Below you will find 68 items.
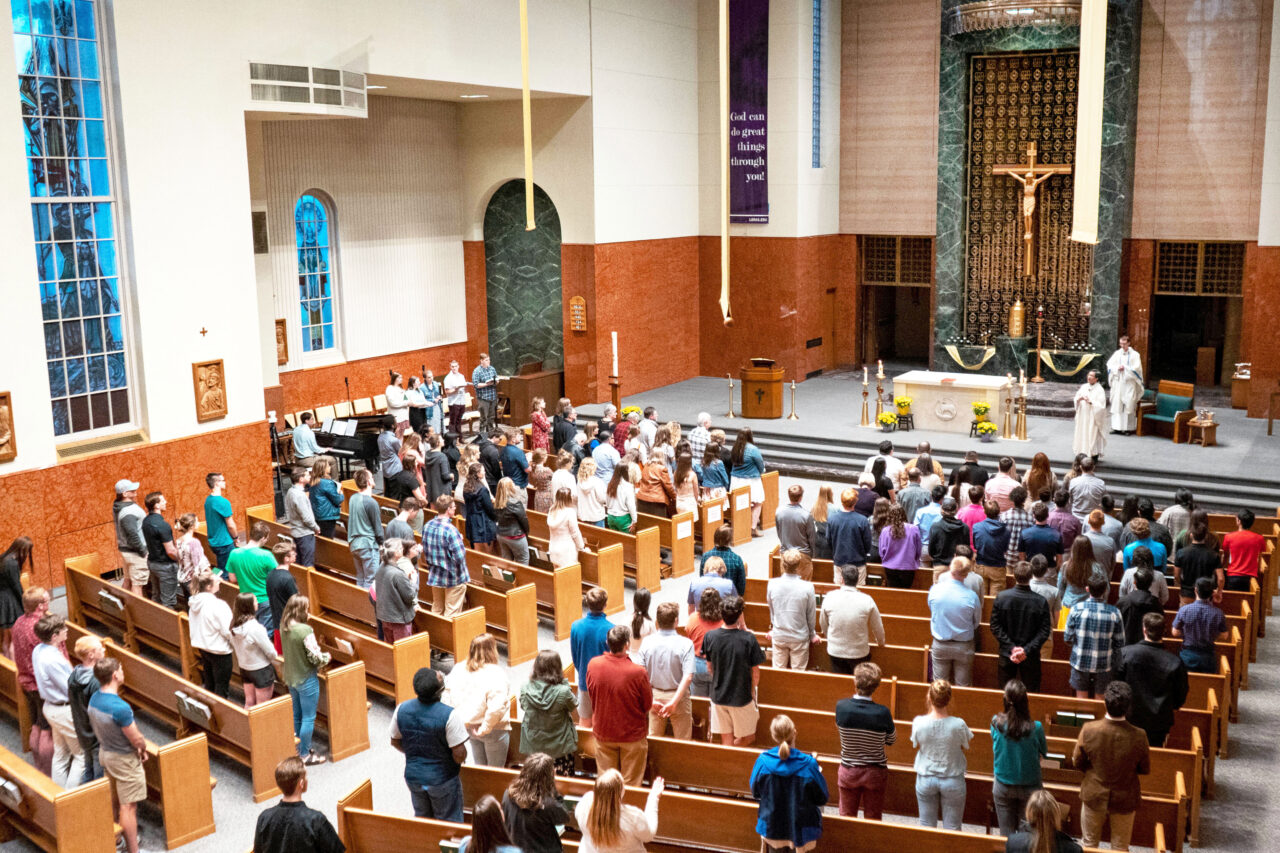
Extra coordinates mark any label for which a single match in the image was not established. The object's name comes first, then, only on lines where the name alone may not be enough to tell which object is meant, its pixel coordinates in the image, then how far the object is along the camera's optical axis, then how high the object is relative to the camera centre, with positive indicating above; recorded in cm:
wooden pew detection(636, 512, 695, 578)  1239 -307
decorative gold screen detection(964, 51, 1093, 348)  2106 +63
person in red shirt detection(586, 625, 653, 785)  679 -266
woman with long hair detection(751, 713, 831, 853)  577 -269
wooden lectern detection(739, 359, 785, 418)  1908 -239
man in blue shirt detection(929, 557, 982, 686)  797 -261
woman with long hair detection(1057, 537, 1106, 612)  829 -239
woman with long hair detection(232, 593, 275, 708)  811 -270
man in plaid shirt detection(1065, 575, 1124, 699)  769 -261
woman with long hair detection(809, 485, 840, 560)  1071 -256
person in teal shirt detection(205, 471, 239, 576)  1058 -243
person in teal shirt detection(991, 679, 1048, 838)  615 -268
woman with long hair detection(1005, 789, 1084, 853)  507 -253
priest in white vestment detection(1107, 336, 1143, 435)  1734 -218
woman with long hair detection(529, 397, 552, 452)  1490 -228
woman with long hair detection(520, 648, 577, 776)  678 -268
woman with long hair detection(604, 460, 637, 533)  1198 -259
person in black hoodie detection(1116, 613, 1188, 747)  710 -266
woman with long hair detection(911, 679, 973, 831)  629 -280
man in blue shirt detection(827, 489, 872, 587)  970 -243
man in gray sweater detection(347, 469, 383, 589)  1059 -249
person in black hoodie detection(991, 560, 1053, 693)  770 -251
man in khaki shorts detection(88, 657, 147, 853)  689 -289
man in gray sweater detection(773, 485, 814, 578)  1025 -245
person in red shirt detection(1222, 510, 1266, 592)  983 -267
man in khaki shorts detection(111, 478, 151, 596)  1036 -243
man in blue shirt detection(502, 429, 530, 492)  1263 -228
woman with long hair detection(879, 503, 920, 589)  970 -252
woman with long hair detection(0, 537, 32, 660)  888 -247
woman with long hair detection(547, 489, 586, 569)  1060 -261
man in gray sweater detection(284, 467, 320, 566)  1078 -246
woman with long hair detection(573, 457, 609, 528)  1209 -259
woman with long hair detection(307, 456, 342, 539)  1127 -237
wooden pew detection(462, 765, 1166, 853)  588 -306
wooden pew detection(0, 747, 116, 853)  685 -325
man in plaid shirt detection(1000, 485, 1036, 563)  964 -230
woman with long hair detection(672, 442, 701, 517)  1229 -253
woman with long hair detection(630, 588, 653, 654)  749 -237
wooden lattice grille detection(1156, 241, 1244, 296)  2000 -61
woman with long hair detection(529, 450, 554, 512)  1253 -247
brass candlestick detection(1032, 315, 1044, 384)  2106 -174
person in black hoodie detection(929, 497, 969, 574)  938 -235
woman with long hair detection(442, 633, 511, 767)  691 -258
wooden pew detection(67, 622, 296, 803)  794 -322
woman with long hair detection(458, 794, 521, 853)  511 -252
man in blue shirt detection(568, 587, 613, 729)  747 -246
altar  1752 -235
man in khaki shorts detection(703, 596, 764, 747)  720 -266
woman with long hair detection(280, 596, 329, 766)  794 -275
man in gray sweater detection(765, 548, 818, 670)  823 -264
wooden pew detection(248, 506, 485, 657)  949 -304
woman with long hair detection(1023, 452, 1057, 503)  1130 -232
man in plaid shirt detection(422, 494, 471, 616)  970 -254
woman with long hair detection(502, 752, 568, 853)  545 -260
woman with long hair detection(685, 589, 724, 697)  747 -250
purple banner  2114 +245
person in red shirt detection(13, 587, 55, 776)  796 -276
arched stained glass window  1855 -25
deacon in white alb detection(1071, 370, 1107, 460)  1538 -242
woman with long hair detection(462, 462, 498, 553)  1105 -250
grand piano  1627 -260
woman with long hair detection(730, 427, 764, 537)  1326 -254
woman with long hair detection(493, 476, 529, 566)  1090 -256
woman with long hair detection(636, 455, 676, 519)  1248 -257
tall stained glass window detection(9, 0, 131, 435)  1175 +51
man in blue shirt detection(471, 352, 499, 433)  1903 -231
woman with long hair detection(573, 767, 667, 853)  534 -263
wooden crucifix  2072 +106
